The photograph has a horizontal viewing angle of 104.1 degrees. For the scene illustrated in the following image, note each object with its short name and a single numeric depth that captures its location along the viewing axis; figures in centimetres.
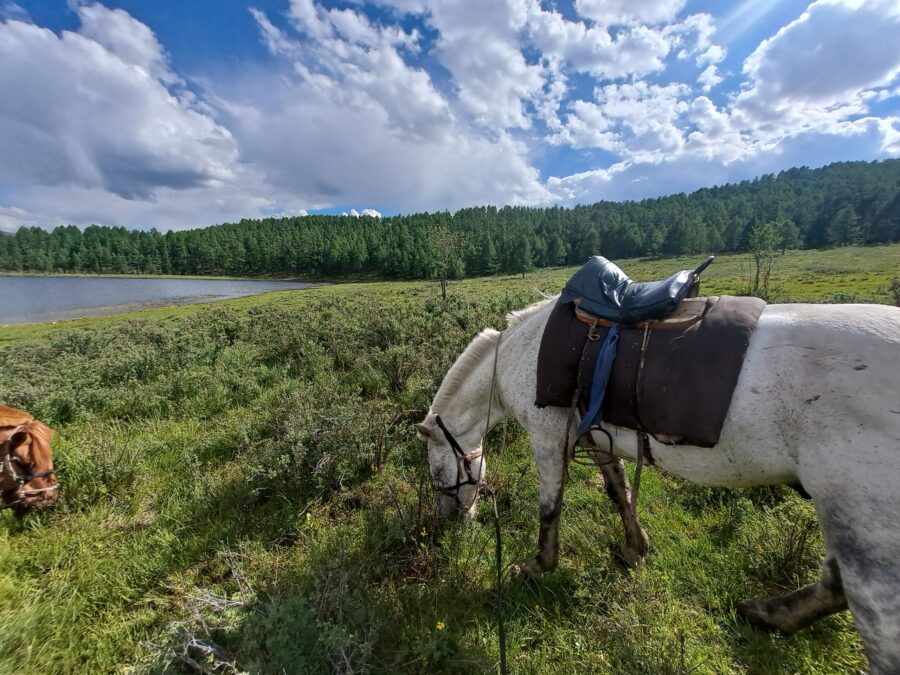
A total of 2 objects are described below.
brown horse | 346
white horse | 164
